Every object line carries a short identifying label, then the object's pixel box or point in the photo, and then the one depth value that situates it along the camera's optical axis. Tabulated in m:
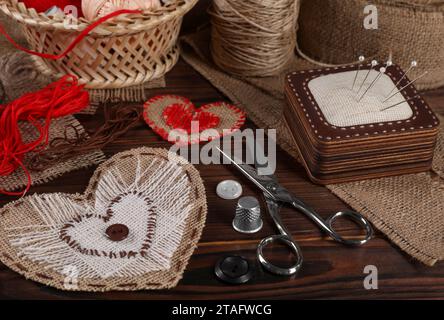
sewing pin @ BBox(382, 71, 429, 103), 0.60
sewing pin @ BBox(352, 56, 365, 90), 0.60
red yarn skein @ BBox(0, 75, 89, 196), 0.59
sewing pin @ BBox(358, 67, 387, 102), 0.60
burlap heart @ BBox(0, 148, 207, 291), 0.53
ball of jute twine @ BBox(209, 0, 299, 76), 0.65
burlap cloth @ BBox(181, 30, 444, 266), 0.55
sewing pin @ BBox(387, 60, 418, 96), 0.61
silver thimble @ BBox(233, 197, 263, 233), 0.55
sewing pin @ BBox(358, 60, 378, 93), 0.61
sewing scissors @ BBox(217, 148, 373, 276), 0.54
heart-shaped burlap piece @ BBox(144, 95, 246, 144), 0.63
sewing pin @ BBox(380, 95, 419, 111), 0.59
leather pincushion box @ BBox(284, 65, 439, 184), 0.58
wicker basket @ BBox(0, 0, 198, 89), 0.62
